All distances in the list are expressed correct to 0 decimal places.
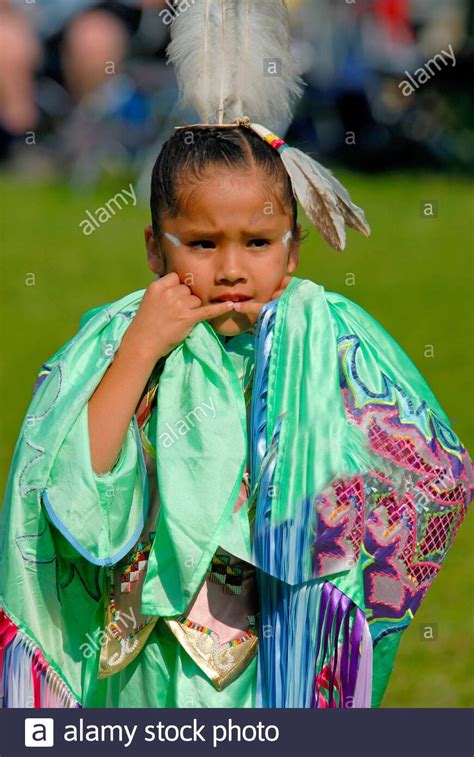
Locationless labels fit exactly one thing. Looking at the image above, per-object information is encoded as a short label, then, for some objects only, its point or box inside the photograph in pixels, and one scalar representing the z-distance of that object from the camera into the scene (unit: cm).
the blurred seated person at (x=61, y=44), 2708
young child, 558
